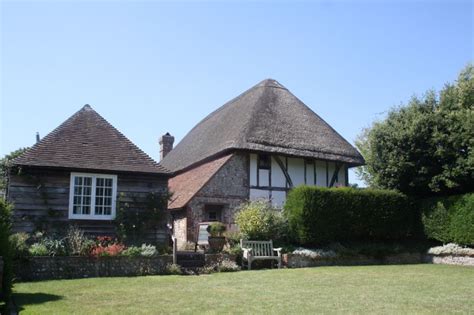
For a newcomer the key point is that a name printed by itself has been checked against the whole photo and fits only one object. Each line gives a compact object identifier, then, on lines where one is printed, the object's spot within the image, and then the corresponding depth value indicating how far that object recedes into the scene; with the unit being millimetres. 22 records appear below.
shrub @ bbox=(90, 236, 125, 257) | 13406
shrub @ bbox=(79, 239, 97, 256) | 13602
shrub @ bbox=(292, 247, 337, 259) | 17203
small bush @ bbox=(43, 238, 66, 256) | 13305
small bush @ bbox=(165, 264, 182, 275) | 14039
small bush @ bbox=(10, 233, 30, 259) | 12125
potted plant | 16656
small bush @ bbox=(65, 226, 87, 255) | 13625
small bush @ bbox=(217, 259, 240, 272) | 15039
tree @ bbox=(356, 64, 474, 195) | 19328
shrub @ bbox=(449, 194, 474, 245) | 18203
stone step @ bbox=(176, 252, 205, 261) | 15088
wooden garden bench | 15914
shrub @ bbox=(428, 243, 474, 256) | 17995
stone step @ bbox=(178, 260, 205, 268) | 14812
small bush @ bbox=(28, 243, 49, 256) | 12898
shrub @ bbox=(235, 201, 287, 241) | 17875
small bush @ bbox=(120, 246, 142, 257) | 13773
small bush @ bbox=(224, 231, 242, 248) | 17656
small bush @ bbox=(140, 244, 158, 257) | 14031
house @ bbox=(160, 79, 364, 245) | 21703
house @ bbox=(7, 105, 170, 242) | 16016
